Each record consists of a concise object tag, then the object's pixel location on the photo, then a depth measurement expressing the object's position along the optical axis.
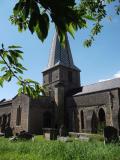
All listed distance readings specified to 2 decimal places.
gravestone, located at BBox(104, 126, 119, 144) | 10.50
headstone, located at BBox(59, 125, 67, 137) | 16.43
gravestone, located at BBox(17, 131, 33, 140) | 13.88
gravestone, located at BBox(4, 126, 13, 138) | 17.70
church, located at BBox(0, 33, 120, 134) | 18.69
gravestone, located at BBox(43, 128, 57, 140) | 13.61
